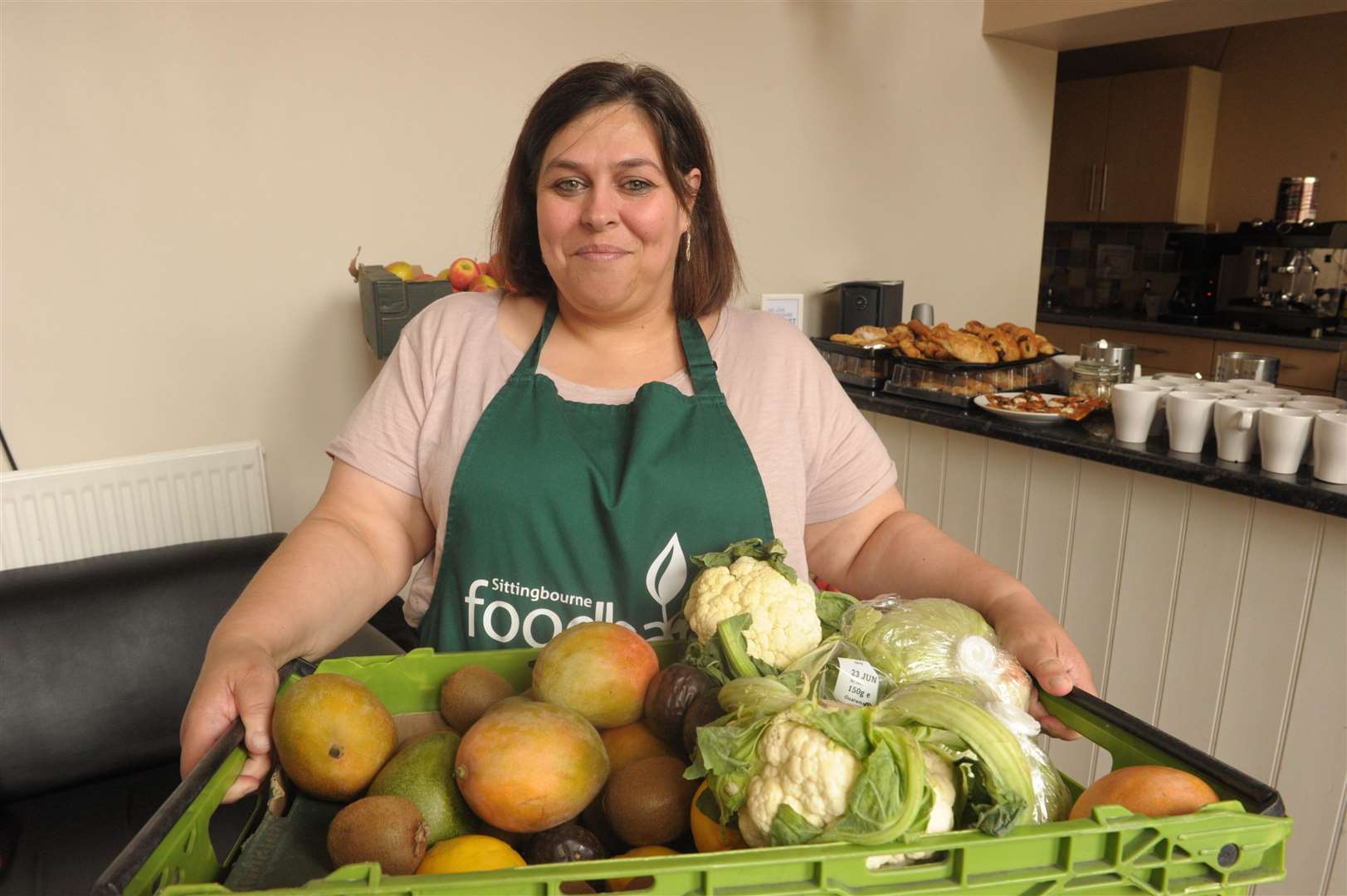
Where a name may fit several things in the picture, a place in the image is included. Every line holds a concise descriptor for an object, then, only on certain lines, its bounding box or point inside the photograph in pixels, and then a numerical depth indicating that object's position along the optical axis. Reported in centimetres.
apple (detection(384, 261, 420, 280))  205
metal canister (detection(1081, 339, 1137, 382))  238
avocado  61
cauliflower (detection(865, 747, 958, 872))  53
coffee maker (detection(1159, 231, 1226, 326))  438
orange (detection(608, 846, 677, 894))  54
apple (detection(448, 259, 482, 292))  201
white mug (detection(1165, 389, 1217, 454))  194
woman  106
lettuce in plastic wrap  76
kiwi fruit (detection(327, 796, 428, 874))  56
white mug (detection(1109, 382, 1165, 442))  203
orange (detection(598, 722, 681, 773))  67
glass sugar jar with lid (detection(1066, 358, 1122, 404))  238
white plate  222
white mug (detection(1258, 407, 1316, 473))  176
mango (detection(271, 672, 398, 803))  64
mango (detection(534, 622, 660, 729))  68
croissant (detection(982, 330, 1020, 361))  255
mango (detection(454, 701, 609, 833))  58
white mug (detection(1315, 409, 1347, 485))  169
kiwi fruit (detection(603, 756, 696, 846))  61
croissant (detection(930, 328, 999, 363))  246
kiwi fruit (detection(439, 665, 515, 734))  71
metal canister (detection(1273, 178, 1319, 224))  411
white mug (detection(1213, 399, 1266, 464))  185
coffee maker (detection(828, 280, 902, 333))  295
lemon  55
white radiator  201
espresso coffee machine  406
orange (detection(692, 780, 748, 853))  57
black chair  160
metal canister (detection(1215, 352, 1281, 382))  240
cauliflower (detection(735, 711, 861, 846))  53
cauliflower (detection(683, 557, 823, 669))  75
